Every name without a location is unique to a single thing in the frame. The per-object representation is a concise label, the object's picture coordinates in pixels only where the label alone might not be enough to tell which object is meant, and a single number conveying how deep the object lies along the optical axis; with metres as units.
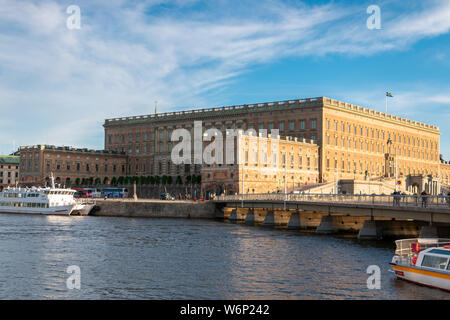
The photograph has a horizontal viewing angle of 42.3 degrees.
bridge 49.69
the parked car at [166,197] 115.19
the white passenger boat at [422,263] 33.22
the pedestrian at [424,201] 49.56
